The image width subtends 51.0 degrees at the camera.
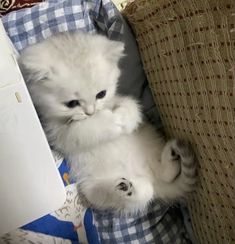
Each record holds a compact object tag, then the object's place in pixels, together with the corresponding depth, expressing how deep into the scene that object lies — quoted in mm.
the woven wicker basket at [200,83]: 166
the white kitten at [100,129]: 202
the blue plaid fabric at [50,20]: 247
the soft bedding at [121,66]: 237
